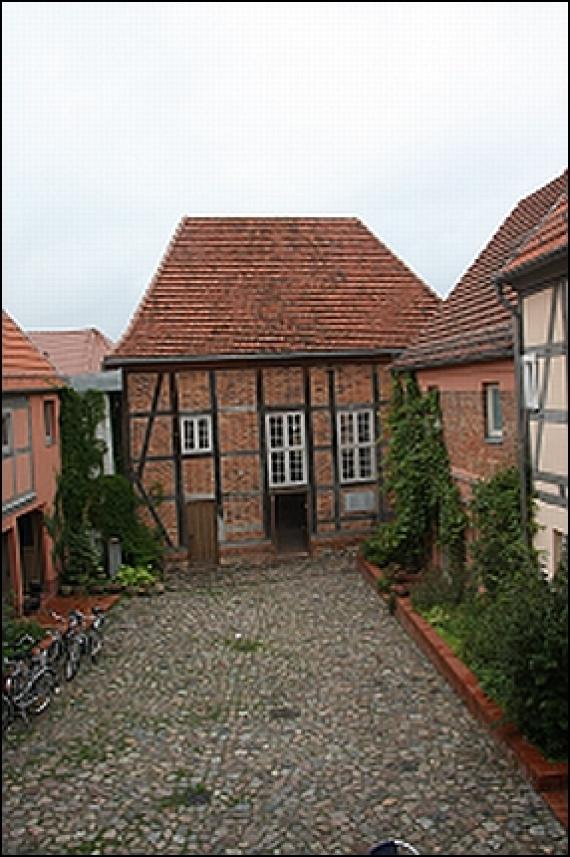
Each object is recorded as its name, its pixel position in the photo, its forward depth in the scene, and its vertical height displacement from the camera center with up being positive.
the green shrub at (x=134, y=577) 14.48 -3.11
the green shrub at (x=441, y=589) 10.94 -2.68
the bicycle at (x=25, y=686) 8.20 -2.94
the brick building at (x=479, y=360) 9.87 +0.53
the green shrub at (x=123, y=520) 15.05 -2.16
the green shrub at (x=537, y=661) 6.49 -2.19
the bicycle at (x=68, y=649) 9.80 -3.00
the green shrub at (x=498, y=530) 9.31 -1.59
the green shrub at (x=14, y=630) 9.27 -2.73
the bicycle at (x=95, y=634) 10.48 -3.05
